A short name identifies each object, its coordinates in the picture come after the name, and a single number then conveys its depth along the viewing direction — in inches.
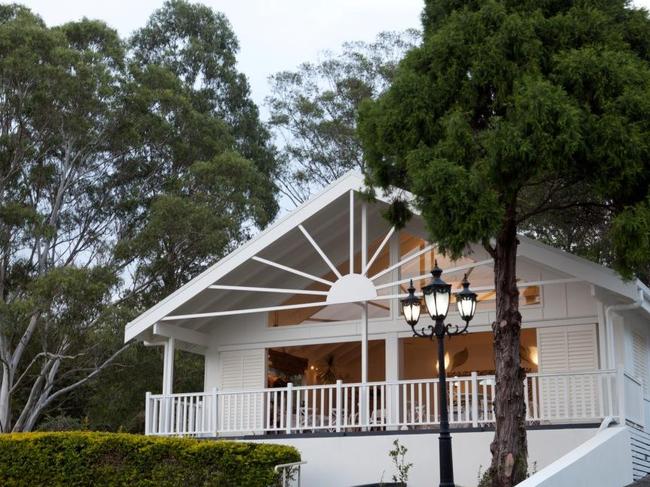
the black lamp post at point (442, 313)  387.9
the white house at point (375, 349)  529.3
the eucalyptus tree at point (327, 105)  1362.0
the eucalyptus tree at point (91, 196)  968.3
